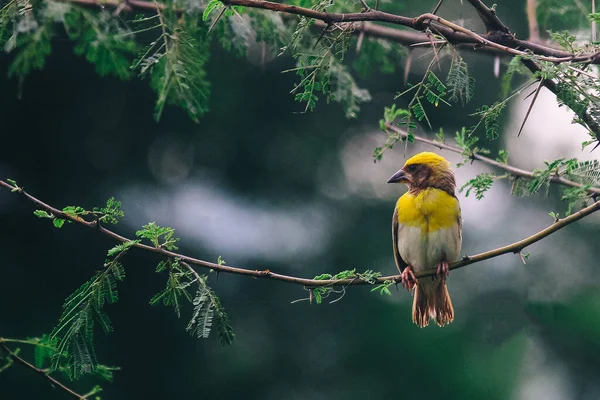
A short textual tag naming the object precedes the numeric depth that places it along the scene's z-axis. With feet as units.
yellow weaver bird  27.09
